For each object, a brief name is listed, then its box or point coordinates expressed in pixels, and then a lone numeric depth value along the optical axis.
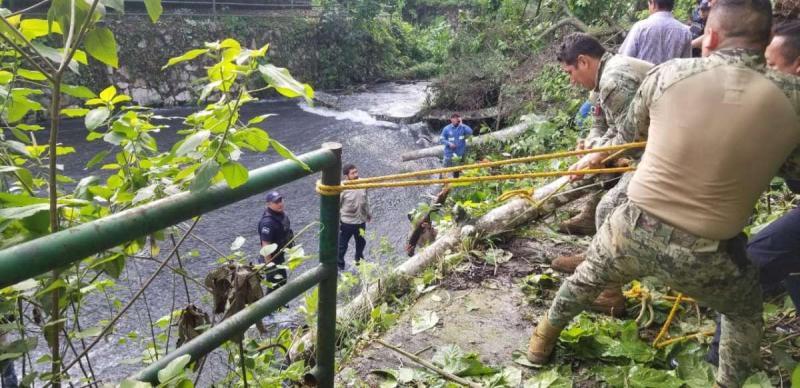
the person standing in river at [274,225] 5.83
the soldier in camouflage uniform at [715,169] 1.80
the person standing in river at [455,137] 9.90
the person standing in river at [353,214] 7.22
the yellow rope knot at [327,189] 1.65
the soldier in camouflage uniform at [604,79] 2.98
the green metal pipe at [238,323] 1.18
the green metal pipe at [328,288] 1.66
